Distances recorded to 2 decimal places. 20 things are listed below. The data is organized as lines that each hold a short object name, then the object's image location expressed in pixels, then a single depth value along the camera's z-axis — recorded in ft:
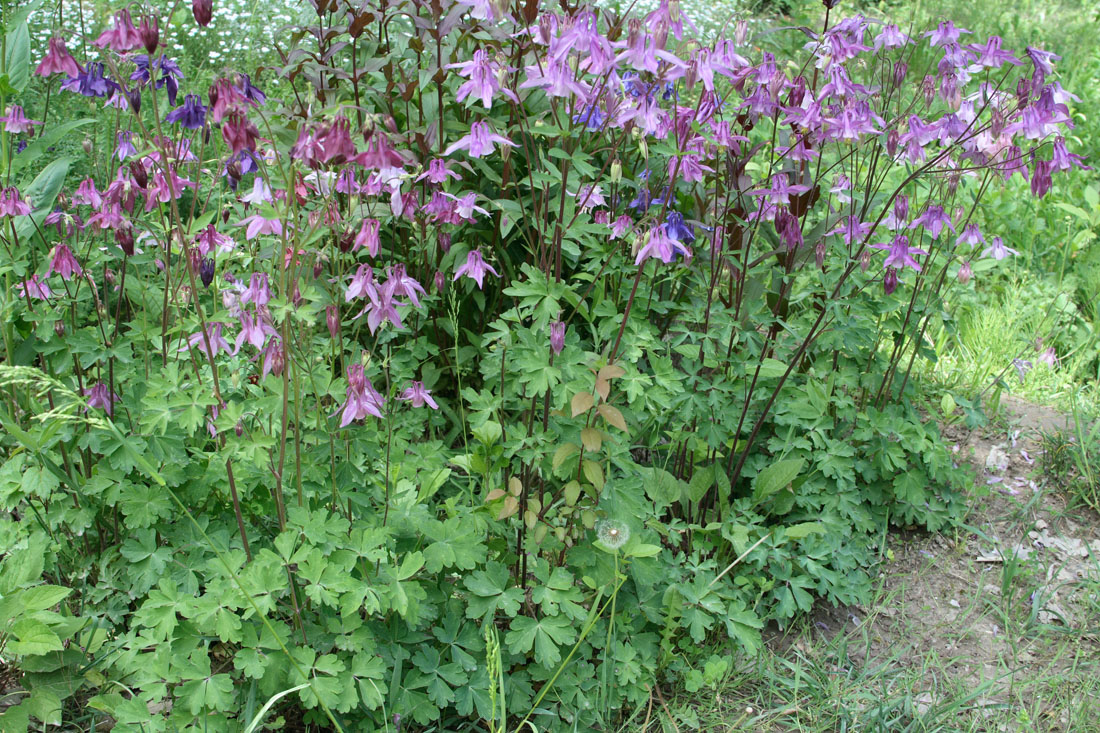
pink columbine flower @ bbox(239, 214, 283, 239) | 6.51
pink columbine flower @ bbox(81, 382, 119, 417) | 7.47
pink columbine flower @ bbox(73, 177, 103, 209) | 7.64
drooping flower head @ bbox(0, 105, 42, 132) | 7.28
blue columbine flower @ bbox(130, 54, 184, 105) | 6.65
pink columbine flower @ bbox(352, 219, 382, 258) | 6.19
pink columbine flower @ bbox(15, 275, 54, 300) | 7.50
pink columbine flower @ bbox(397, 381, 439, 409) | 7.32
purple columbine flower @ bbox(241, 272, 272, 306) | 6.18
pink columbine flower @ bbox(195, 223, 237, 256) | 7.06
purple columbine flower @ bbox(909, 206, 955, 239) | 8.86
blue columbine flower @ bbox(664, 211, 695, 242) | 7.57
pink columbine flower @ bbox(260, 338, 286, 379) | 6.04
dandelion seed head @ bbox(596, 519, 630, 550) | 7.06
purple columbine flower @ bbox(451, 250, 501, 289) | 7.61
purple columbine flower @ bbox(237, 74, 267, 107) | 6.16
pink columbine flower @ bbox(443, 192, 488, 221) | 7.69
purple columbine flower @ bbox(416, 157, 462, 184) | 7.41
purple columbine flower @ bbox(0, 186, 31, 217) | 7.06
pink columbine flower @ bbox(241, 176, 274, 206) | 6.75
